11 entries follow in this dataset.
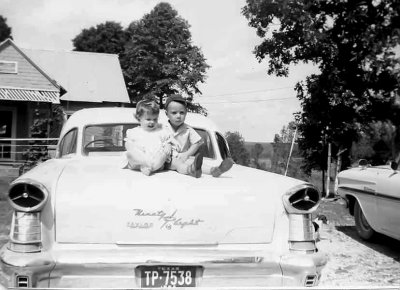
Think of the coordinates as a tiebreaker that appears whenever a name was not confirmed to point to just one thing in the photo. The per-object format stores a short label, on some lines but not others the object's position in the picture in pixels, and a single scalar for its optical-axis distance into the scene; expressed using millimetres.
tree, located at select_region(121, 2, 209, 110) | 36719
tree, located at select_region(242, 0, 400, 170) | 13891
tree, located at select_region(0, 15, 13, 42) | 45594
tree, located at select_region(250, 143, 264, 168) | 21125
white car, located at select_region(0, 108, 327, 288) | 3035
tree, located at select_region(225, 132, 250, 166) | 22625
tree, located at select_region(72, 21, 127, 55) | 44188
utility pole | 15548
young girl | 3676
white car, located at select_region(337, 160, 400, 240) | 5883
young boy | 3775
